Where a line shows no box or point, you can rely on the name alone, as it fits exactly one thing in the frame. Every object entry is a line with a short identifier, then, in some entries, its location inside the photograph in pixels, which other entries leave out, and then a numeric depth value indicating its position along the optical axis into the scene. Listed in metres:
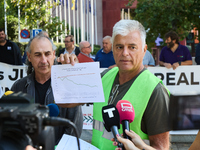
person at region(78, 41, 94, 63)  8.19
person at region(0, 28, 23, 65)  7.72
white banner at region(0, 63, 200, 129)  6.88
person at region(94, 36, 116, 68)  7.56
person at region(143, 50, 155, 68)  7.30
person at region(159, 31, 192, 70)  7.03
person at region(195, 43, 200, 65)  7.06
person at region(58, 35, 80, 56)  8.23
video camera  1.06
